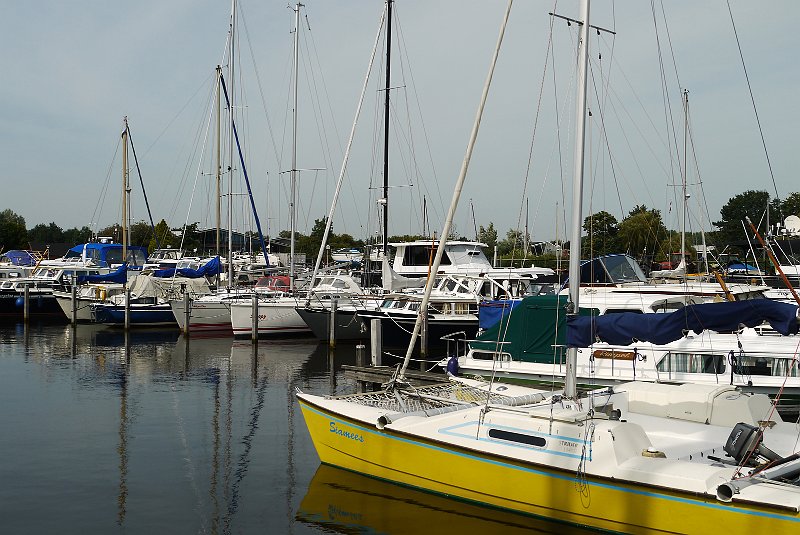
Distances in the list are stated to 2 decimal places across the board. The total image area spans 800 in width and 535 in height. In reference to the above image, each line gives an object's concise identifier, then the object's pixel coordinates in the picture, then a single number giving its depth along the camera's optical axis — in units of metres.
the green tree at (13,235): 91.69
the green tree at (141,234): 102.81
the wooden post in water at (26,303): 41.72
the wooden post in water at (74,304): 39.62
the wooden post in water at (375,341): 24.69
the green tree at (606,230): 66.62
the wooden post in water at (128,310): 38.31
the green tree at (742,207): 104.89
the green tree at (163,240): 88.06
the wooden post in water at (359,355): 27.39
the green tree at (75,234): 138.10
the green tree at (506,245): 77.79
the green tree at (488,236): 83.94
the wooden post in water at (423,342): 27.17
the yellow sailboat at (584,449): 9.59
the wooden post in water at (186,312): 35.97
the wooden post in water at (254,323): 33.36
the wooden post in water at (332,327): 31.09
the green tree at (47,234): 142.23
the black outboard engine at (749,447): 10.01
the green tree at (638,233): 65.12
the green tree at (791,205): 77.62
